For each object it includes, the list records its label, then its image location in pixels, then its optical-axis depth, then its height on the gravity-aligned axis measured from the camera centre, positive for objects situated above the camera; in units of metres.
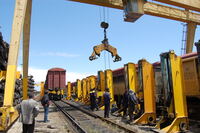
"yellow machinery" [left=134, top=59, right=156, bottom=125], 6.80 -0.28
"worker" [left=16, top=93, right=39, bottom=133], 4.21 -0.59
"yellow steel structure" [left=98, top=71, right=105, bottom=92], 12.21 +0.44
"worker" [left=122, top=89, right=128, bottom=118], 8.02 -0.76
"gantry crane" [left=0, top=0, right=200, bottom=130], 6.79 +4.02
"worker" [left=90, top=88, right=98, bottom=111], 11.21 -0.80
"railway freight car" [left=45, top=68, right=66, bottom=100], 23.69 +0.78
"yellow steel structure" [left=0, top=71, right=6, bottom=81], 8.52 +0.68
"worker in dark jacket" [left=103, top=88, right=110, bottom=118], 8.42 -0.73
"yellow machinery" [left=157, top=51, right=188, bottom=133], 5.37 -0.36
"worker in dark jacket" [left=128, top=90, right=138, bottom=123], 7.02 -0.63
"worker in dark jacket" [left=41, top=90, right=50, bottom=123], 8.22 -0.72
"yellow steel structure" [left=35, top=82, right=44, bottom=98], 24.97 +0.16
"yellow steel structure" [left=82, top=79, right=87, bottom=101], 16.77 -0.08
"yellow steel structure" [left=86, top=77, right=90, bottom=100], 15.31 +0.26
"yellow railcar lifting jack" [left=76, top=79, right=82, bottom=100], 19.58 -0.30
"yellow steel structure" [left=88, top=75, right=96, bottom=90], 14.29 +0.45
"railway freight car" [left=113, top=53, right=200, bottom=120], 6.11 +0.09
